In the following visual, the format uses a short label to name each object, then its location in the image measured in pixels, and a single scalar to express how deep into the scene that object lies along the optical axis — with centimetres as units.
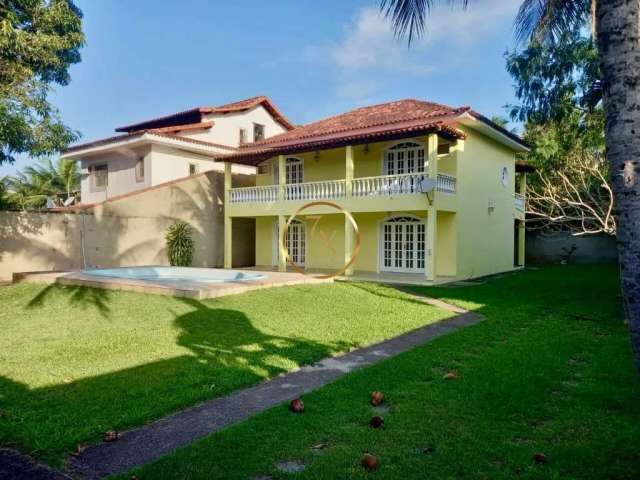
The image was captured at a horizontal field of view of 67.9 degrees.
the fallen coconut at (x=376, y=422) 409
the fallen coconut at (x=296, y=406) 446
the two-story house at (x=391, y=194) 1647
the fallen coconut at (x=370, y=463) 333
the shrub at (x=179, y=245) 1930
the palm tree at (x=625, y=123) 274
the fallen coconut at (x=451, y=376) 555
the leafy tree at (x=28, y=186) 3521
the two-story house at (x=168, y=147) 2194
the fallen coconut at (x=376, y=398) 465
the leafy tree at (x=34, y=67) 1133
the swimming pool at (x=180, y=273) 1499
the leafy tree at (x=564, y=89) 1336
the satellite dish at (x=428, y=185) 1511
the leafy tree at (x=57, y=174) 3606
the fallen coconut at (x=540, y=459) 345
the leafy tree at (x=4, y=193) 2285
